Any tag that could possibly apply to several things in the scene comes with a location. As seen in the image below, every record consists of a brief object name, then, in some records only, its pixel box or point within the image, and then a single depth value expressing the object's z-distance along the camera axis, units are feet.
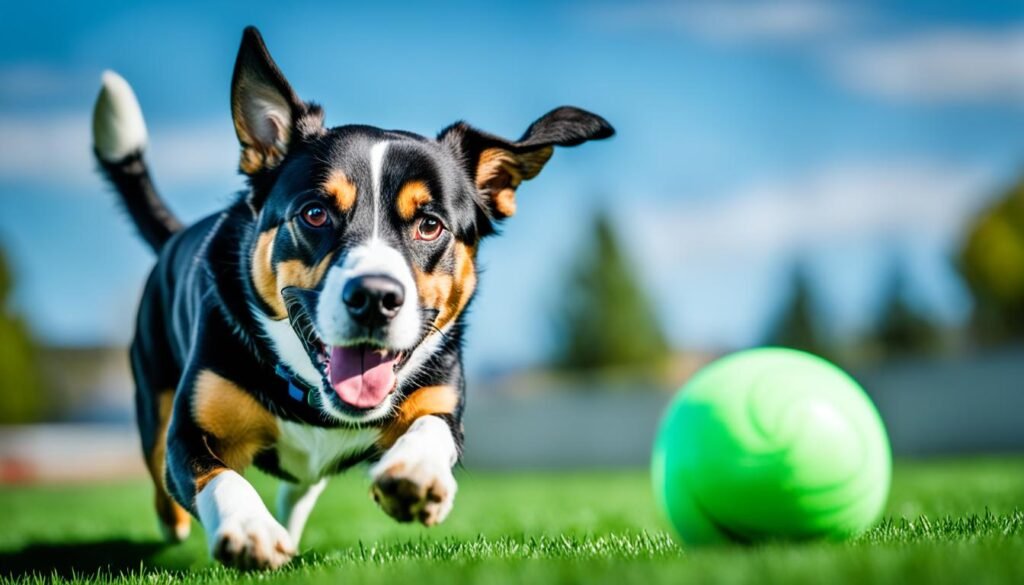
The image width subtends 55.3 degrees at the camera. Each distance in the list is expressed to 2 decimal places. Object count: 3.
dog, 11.62
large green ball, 11.37
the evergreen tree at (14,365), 94.99
